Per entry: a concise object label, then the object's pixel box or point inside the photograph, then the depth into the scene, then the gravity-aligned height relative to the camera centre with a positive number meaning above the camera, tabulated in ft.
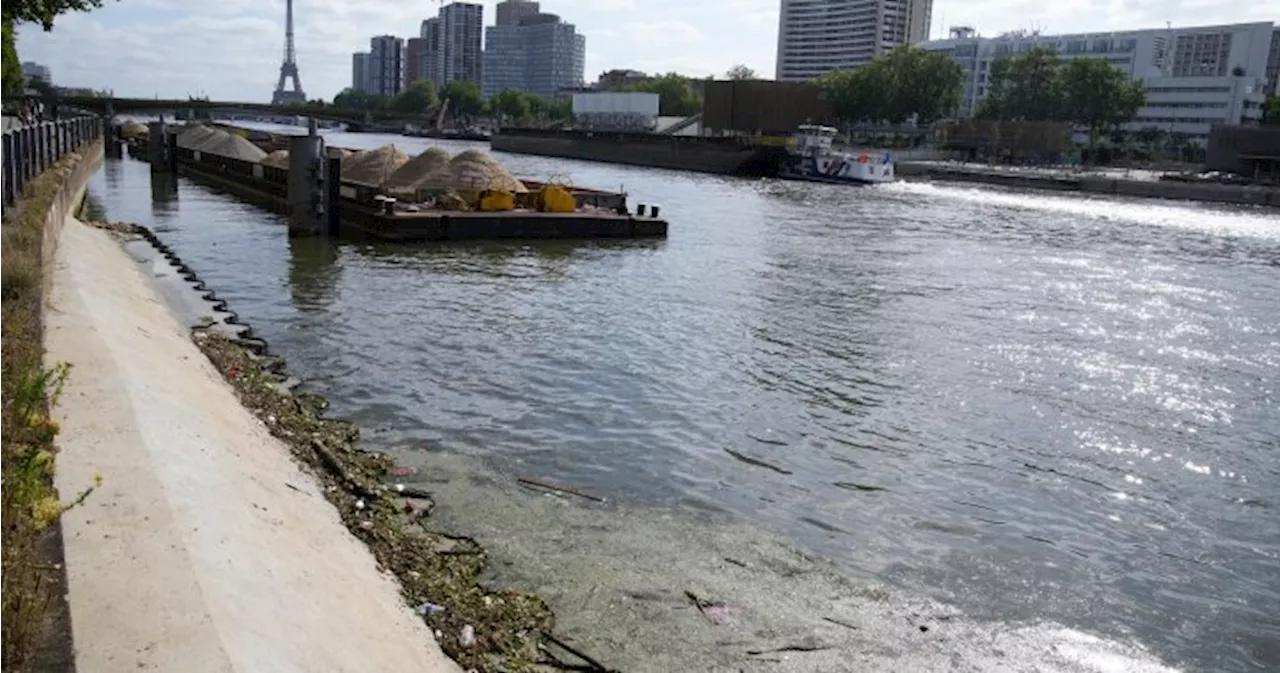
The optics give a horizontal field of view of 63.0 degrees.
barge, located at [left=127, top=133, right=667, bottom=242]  107.96 -7.35
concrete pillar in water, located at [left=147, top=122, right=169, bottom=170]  188.44 -3.78
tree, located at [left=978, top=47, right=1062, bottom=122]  449.48 +40.54
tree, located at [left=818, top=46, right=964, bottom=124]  450.71 +36.84
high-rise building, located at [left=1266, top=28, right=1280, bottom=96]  630.17 +68.31
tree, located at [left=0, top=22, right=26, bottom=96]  195.95 +11.52
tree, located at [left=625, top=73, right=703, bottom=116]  642.63 +37.98
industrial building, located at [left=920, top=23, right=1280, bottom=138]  534.78 +72.48
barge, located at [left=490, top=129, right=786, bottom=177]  321.73 +2.91
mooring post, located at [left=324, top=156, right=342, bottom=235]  107.65 -5.94
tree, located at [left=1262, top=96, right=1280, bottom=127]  418.72 +34.48
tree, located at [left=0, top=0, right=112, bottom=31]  89.92 +9.74
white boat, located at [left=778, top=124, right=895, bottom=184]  285.84 +1.60
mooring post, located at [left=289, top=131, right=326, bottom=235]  106.22 -5.30
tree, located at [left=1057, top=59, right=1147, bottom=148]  431.84 +38.42
